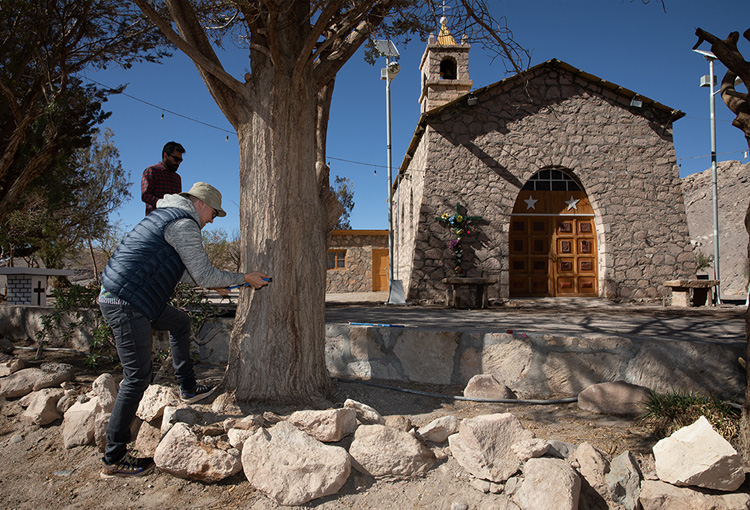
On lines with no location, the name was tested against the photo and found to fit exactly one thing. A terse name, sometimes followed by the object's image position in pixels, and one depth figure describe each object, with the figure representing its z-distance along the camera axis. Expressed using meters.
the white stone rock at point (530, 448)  2.46
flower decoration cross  9.63
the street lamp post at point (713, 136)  10.80
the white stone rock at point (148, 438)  2.79
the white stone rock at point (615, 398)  3.25
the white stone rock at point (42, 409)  3.36
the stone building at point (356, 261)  18.39
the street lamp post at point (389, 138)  10.06
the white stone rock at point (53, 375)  3.80
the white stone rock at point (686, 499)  2.28
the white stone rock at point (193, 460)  2.46
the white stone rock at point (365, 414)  2.93
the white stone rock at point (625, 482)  2.36
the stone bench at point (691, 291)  8.63
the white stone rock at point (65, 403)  3.42
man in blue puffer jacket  2.48
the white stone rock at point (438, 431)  2.78
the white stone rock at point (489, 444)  2.45
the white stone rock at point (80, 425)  3.01
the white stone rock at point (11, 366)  4.13
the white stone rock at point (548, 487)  2.19
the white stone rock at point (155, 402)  2.95
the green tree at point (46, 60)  6.62
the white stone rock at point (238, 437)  2.58
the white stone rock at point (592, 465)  2.39
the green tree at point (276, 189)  3.15
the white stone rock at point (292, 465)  2.34
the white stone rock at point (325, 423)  2.65
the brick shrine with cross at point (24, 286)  6.03
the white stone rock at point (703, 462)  2.27
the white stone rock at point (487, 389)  3.54
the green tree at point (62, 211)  9.38
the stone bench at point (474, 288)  8.48
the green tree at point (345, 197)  30.72
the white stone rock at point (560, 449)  2.52
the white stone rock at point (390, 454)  2.50
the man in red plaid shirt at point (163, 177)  3.86
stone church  9.83
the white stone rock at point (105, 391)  3.14
